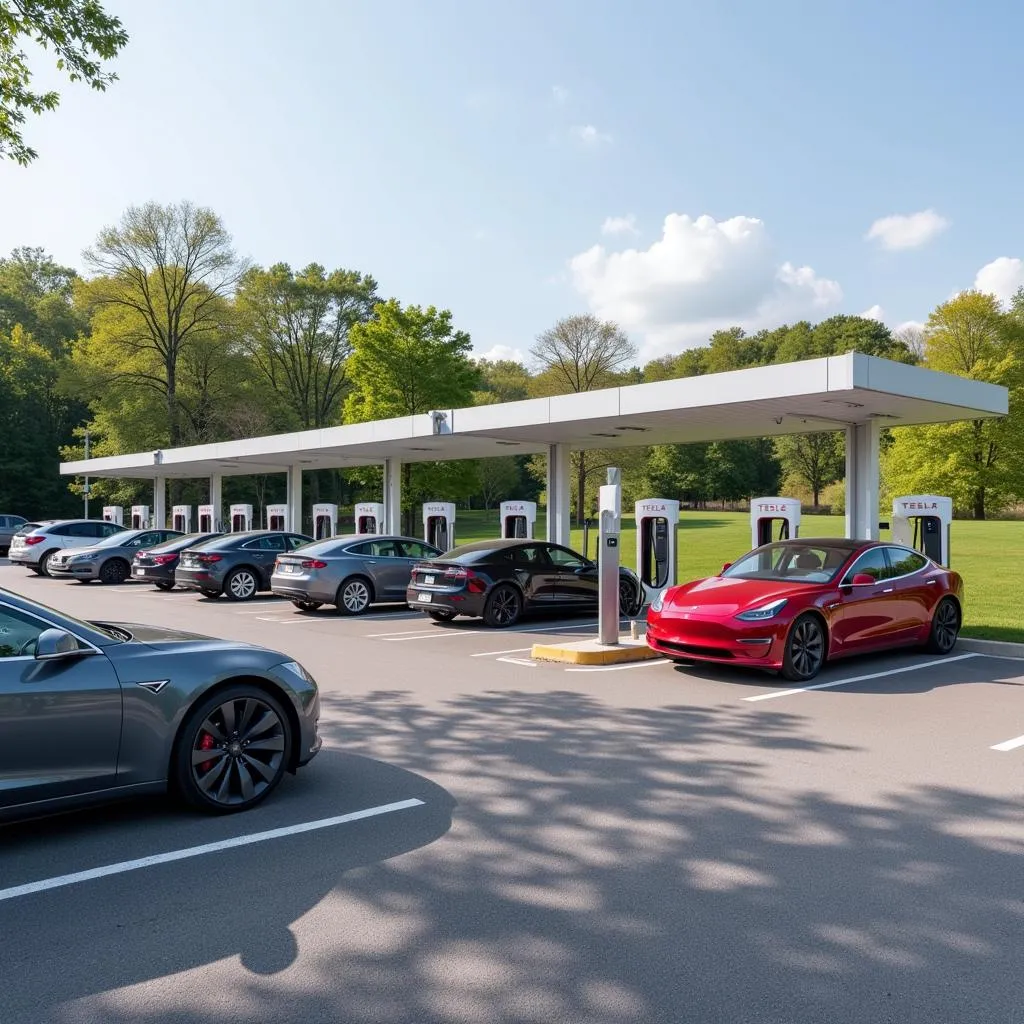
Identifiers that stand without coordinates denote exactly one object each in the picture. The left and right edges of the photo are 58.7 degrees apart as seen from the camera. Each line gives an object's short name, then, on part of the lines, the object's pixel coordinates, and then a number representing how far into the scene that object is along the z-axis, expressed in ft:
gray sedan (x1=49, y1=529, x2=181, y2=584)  72.18
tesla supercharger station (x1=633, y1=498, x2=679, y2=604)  50.14
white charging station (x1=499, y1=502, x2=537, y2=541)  63.82
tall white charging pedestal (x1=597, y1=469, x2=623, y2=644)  34.96
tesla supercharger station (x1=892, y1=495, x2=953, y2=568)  43.57
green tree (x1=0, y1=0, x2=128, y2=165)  39.63
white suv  83.30
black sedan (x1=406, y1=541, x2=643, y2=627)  43.32
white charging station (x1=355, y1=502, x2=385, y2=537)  81.41
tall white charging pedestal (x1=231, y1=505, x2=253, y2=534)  96.69
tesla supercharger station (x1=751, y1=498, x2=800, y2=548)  45.01
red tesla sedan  28.81
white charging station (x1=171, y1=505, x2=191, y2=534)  111.65
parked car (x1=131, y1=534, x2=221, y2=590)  65.36
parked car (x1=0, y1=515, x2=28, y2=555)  113.70
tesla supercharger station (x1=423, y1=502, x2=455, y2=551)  71.51
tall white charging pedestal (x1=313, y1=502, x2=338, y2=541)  83.95
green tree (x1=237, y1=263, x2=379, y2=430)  176.35
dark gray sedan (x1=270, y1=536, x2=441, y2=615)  49.34
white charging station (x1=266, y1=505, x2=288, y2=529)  92.17
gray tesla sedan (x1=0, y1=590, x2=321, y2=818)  13.67
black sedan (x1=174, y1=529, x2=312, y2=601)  58.65
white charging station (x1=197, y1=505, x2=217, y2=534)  102.13
